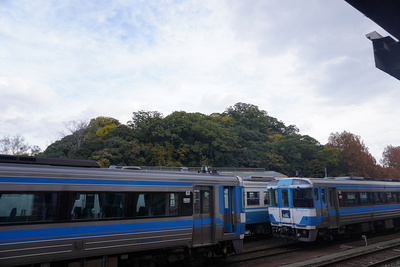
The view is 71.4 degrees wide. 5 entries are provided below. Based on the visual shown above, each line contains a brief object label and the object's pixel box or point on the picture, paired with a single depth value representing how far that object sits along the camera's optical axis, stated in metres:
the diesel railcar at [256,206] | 16.33
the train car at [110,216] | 6.36
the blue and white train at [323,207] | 12.71
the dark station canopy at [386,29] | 3.99
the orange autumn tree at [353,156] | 50.34
